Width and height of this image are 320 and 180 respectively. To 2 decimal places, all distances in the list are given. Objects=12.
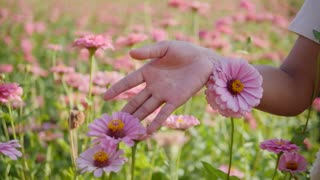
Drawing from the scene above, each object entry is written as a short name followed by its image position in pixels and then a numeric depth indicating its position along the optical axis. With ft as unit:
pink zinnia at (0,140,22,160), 2.31
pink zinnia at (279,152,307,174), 2.58
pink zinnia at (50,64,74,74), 4.26
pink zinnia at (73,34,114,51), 3.28
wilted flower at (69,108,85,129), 3.03
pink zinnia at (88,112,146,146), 2.25
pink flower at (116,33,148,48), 4.32
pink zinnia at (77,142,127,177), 2.28
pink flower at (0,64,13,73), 4.94
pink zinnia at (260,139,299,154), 2.48
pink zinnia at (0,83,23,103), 2.81
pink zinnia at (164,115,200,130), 2.97
